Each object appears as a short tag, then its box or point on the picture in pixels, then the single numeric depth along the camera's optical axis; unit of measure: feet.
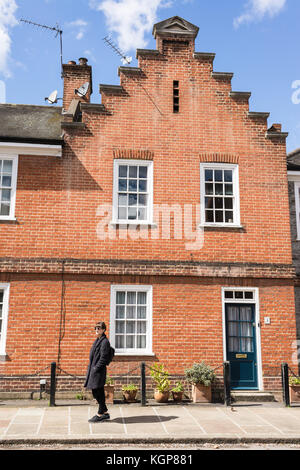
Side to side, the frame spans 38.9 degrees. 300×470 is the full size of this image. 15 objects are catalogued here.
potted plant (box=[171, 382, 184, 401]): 35.86
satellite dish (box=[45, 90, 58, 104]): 50.26
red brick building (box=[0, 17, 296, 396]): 37.86
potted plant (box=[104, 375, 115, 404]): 34.53
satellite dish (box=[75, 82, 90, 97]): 45.68
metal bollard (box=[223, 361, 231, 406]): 34.40
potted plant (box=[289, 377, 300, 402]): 36.58
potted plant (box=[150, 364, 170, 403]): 35.35
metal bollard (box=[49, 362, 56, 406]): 33.17
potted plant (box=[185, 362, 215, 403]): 35.73
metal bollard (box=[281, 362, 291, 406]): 34.40
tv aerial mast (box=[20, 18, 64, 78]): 50.68
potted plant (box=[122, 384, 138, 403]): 35.22
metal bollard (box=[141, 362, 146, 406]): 33.78
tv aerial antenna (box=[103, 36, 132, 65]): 43.27
